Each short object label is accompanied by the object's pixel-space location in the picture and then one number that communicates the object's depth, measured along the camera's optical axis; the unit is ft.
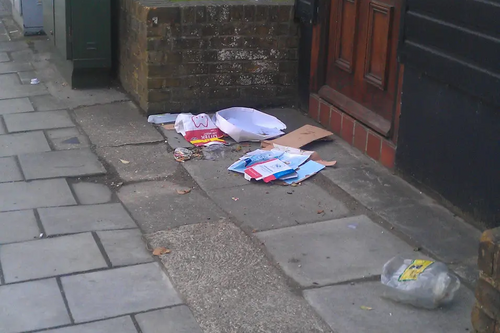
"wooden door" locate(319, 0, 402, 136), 17.30
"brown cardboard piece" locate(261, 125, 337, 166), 18.78
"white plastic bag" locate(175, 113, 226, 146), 19.34
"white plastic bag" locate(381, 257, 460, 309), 11.73
